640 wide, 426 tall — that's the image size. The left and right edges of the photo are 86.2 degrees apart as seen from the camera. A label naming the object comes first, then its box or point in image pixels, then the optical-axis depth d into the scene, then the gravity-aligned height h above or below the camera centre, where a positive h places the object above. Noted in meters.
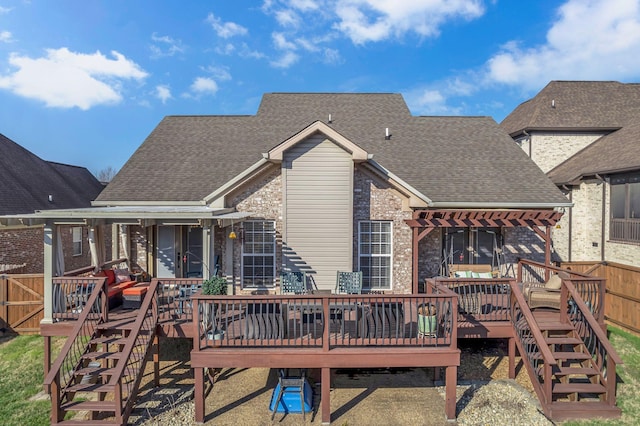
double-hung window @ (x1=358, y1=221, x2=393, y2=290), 10.95 -1.33
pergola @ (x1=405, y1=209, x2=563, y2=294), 10.26 -0.26
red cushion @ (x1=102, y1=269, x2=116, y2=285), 9.54 -1.85
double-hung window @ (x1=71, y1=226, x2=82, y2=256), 18.28 -1.67
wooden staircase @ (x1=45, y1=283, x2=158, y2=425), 6.14 -3.13
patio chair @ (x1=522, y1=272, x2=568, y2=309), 8.12 -2.02
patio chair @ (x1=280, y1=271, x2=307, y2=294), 10.08 -2.16
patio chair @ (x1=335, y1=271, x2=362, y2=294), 10.13 -2.13
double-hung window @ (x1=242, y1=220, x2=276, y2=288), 10.74 -1.22
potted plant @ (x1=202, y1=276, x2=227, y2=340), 7.00 -1.87
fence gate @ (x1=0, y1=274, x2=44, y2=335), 10.34 -2.84
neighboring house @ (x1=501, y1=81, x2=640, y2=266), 13.80 +2.82
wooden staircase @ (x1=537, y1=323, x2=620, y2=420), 6.52 -3.47
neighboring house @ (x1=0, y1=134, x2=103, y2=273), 14.15 +0.60
